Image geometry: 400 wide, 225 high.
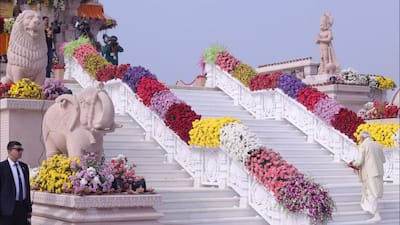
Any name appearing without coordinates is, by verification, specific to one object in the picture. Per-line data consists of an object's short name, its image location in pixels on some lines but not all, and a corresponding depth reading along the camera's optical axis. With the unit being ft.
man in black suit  31.19
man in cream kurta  49.42
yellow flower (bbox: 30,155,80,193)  36.88
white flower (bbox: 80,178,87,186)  35.76
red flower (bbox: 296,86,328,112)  63.05
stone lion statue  47.24
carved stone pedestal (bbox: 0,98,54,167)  44.57
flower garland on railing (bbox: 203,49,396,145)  60.95
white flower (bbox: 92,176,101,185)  35.94
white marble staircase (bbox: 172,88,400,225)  50.14
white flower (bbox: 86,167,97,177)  36.33
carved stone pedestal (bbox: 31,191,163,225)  35.17
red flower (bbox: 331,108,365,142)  60.59
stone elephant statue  38.40
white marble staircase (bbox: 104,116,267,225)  43.93
